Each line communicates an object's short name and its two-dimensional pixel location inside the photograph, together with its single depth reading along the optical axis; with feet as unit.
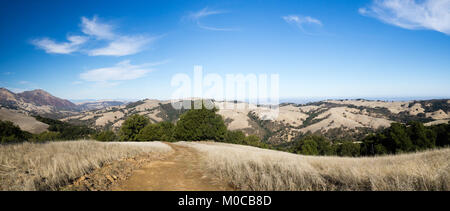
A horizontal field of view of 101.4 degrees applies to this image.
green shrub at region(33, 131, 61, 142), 266.36
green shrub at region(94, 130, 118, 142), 217.15
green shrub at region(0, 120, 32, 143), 157.48
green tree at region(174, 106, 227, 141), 133.90
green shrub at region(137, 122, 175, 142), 155.33
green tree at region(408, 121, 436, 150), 129.59
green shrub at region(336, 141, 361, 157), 200.71
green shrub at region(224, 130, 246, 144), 239.50
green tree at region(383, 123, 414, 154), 128.99
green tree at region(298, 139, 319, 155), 204.97
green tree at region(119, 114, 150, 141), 157.79
